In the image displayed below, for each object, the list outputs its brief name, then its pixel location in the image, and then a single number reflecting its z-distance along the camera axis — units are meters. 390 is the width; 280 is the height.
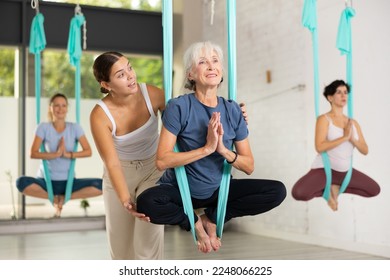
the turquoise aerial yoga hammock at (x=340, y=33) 4.26
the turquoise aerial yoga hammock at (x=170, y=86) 2.56
